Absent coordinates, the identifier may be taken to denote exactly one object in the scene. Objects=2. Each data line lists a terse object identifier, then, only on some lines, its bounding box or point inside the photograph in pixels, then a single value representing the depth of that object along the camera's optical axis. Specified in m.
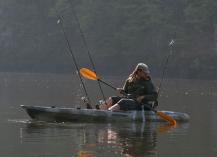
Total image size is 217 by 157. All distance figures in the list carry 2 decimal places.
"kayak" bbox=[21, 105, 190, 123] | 20.00
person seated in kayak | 20.33
